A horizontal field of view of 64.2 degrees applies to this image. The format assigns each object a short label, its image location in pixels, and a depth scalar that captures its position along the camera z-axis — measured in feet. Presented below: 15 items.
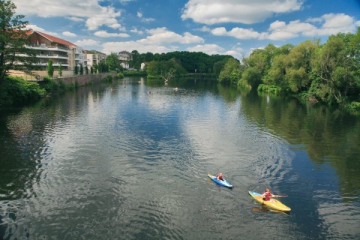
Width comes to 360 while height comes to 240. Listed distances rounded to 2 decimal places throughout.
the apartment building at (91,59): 589.85
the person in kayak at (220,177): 77.80
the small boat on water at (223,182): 75.96
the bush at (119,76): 575.91
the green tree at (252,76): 373.59
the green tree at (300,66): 263.70
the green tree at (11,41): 162.20
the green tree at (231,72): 467.11
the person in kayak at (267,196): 68.28
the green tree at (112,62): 587.60
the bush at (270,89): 318.39
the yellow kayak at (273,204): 65.82
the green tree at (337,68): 212.64
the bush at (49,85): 244.94
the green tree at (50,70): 262.88
